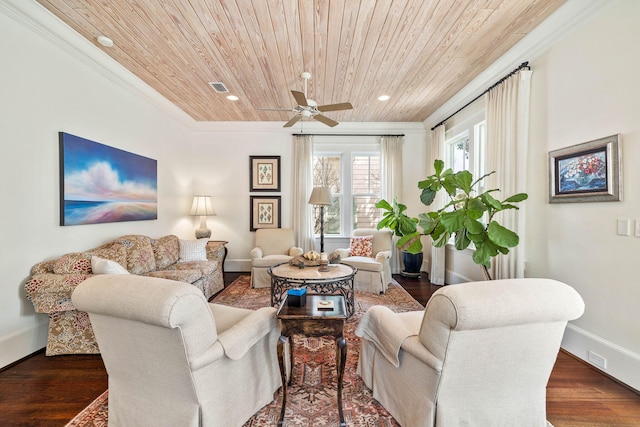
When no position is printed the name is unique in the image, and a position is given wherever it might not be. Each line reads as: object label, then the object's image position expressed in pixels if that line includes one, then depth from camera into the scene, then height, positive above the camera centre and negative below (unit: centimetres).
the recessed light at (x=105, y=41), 272 +169
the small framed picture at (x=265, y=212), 552 -2
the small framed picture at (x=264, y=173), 551 +75
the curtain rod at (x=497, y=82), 282 +150
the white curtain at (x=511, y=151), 283 +65
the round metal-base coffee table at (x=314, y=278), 303 -74
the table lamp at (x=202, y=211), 502 +0
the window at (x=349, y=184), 564 +55
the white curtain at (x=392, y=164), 539 +91
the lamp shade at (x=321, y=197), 442 +23
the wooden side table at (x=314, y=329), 165 -70
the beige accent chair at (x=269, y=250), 444 -68
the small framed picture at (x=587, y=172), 207 +32
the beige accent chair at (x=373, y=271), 410 -89
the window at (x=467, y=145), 394 +103
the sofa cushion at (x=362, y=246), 472 -60
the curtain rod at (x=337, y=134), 542 +152
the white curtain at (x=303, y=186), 538 +49
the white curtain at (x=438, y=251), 468 -67
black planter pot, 496 -95
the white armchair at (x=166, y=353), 125 -71
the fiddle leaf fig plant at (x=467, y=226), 219 -12
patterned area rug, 169 -127
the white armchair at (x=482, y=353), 124 -70
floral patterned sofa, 230 -67
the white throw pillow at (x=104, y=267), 241 -49
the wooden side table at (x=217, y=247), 440 -59
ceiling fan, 291 +117
